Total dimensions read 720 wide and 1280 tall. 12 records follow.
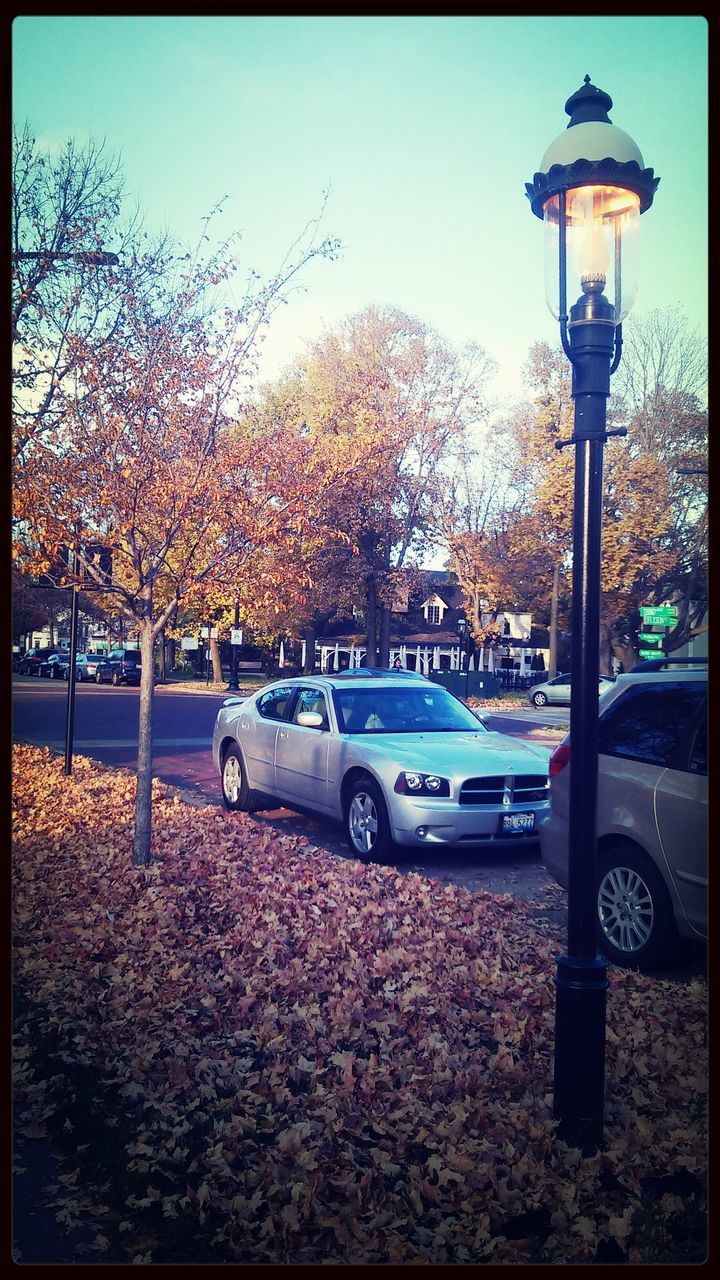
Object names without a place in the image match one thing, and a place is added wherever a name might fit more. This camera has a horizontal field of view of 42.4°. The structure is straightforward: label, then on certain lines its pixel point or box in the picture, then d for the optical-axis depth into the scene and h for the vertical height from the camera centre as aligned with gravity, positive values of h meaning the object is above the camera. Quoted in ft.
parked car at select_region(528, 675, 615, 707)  117.50 -4.48
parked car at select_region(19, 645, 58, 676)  170.05 -1.47
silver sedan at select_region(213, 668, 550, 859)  24.67 -3.13
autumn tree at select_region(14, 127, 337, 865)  22.15 +4.65
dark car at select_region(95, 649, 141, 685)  151.64 -2.58
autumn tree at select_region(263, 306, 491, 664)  89.20 +21.53
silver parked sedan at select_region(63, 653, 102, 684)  164.35 -2.72
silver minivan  16.07 -2.79
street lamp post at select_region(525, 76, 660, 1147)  11.32 +3.37
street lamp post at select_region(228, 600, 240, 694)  112.08 -2.35
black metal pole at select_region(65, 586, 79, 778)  34.79 -1.95
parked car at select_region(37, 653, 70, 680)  169.95 -2.86
